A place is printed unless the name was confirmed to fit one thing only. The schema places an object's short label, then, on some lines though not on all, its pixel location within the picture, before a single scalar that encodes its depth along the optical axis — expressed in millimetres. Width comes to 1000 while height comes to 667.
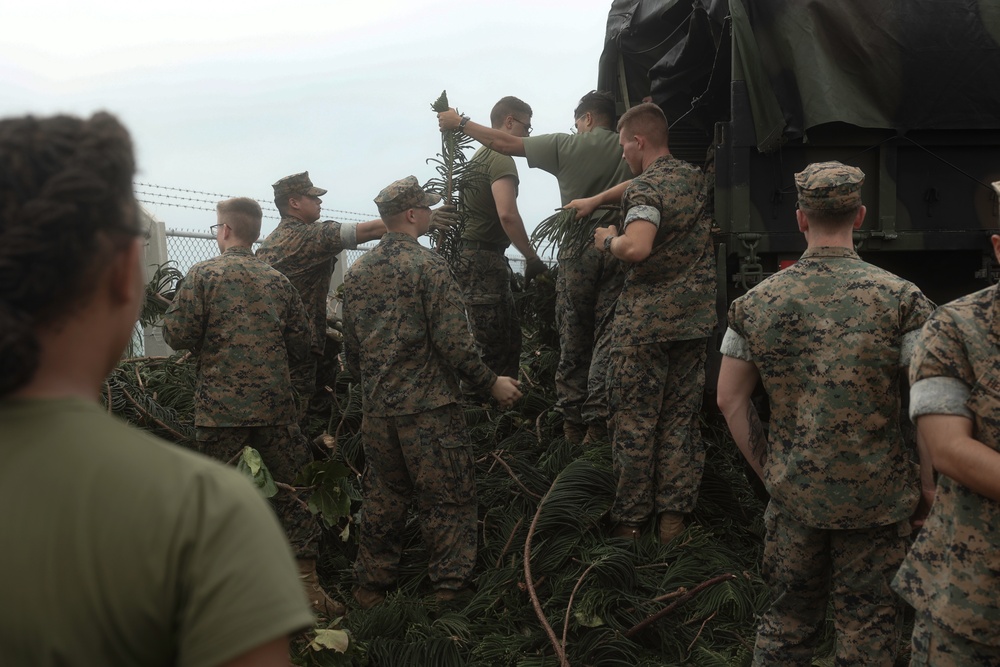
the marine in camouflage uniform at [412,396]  4625
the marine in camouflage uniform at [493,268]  6359
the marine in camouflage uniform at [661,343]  4746
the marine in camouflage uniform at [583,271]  5504
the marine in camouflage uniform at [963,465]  2104
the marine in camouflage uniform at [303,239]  5848
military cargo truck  4629
